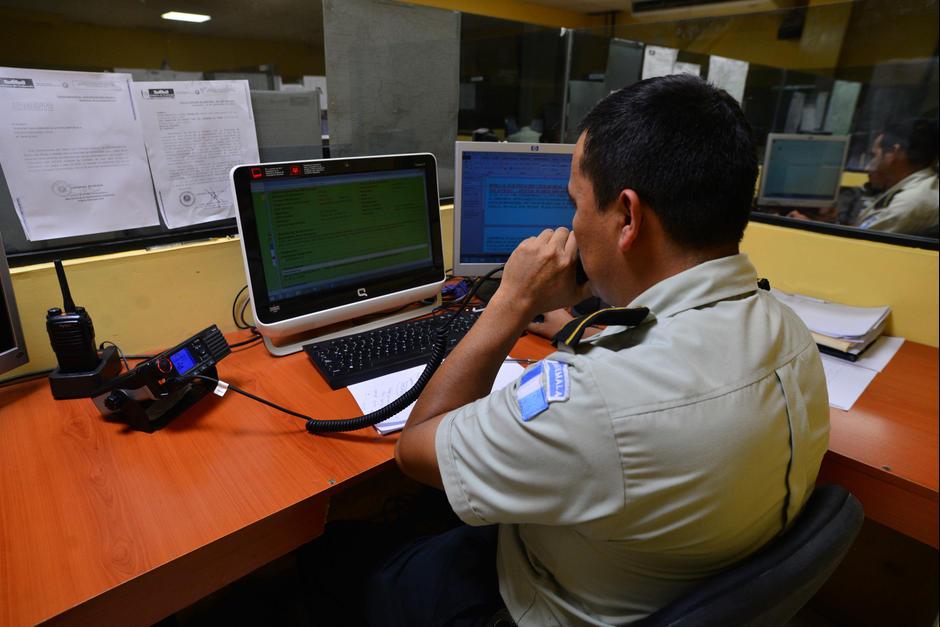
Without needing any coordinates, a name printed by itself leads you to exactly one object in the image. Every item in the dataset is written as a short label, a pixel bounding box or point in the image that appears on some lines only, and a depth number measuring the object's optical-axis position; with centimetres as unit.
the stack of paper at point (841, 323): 134
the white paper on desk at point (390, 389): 99
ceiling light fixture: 145
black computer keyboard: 114
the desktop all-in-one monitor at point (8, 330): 98
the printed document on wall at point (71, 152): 103
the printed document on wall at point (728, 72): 299
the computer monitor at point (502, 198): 146
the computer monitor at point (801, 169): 272
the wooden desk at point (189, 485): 69
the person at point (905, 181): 162
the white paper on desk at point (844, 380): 116
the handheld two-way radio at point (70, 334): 102
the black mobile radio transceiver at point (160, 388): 94
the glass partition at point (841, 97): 186
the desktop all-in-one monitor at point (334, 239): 116
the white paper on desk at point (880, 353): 133
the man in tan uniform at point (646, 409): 57
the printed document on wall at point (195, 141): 117
